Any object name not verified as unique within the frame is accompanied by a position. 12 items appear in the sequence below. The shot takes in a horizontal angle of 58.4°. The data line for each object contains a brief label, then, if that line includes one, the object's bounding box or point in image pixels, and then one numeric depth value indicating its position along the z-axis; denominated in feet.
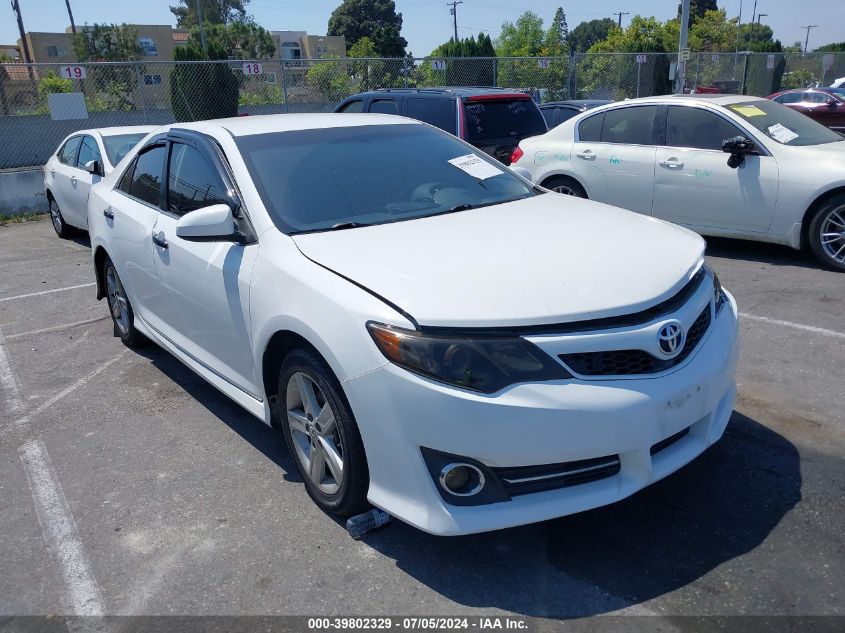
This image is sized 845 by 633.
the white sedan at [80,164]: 31.09
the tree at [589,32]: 455.22
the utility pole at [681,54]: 58.75
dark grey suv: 29.43
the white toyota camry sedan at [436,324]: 8.77
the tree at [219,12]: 278.87
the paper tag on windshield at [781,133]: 23.53
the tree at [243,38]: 237.25
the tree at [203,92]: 63.05
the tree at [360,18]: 331.98
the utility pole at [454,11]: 288.67
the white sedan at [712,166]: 22.53
